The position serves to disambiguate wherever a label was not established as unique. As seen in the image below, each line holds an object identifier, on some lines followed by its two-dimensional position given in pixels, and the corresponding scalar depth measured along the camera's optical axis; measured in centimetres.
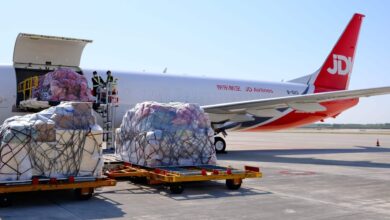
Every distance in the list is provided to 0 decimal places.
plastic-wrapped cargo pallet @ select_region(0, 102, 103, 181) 737
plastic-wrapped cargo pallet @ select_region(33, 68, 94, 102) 1384
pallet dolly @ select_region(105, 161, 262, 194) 863
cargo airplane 1573
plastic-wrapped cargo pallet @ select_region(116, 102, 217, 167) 977
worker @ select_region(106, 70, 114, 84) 1385
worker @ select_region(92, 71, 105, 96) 1452
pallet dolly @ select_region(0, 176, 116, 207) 713
